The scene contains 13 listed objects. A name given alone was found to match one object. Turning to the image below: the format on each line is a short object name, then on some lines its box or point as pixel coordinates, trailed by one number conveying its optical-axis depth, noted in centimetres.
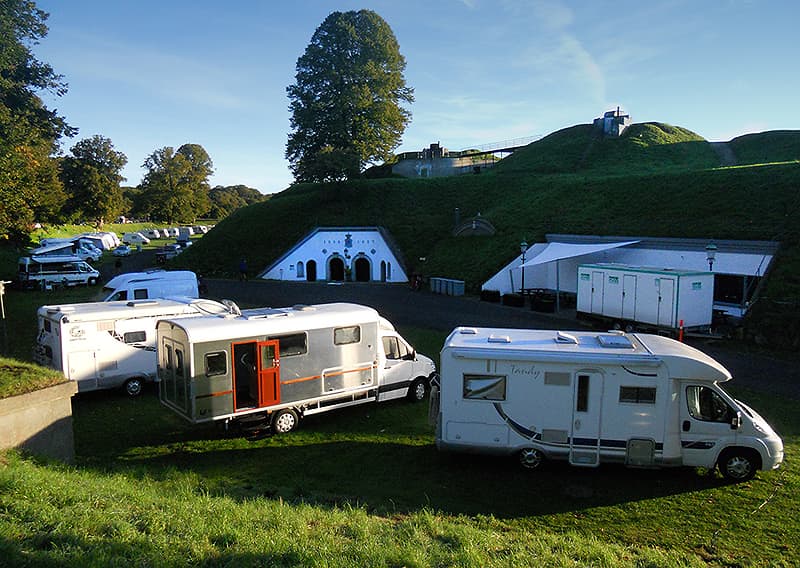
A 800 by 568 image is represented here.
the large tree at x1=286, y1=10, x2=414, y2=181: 5459
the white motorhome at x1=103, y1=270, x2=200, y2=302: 2270
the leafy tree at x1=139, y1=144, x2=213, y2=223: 8481
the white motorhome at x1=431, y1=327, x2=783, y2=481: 938
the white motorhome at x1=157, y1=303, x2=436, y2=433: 1084
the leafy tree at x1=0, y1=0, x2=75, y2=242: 2120
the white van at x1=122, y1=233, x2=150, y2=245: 6506
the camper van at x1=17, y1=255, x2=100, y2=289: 3366
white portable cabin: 2047
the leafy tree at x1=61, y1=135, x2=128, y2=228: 7212
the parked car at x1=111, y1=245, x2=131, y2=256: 5338
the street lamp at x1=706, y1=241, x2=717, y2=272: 2234
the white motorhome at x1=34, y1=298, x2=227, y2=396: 1362
